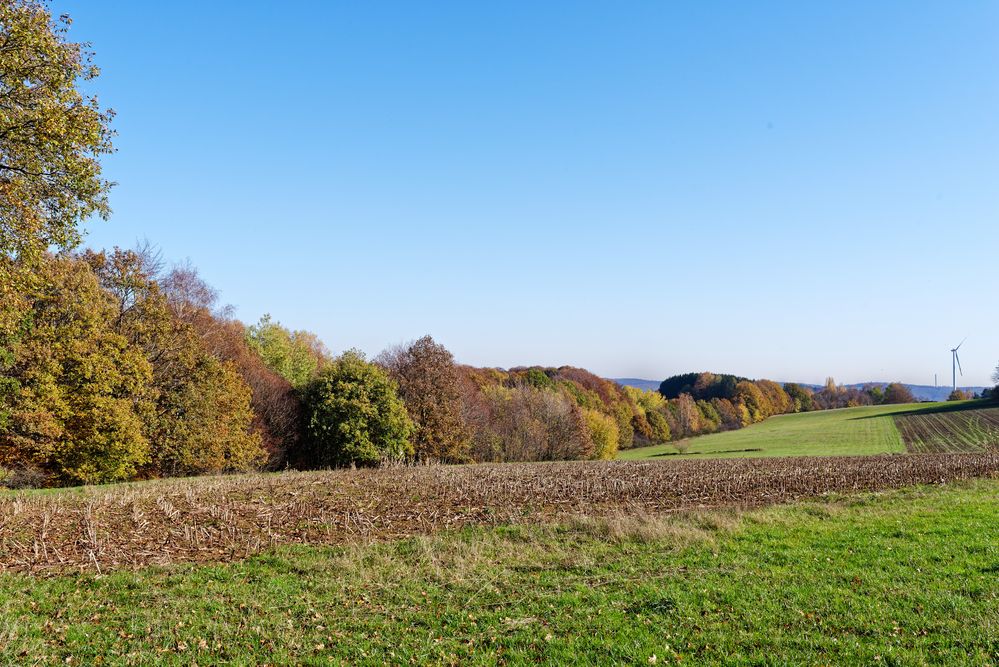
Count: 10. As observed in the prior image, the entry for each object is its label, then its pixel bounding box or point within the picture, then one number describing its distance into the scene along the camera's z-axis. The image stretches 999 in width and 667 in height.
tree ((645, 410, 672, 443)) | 118.81
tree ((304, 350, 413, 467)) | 49.47
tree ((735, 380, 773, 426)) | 150.75
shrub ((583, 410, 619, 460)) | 90.06
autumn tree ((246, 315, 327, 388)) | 68.69
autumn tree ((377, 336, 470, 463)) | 59.50
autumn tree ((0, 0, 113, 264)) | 14.83
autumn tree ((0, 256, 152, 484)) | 32.03
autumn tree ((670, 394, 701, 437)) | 126.06
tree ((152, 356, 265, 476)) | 39.78
